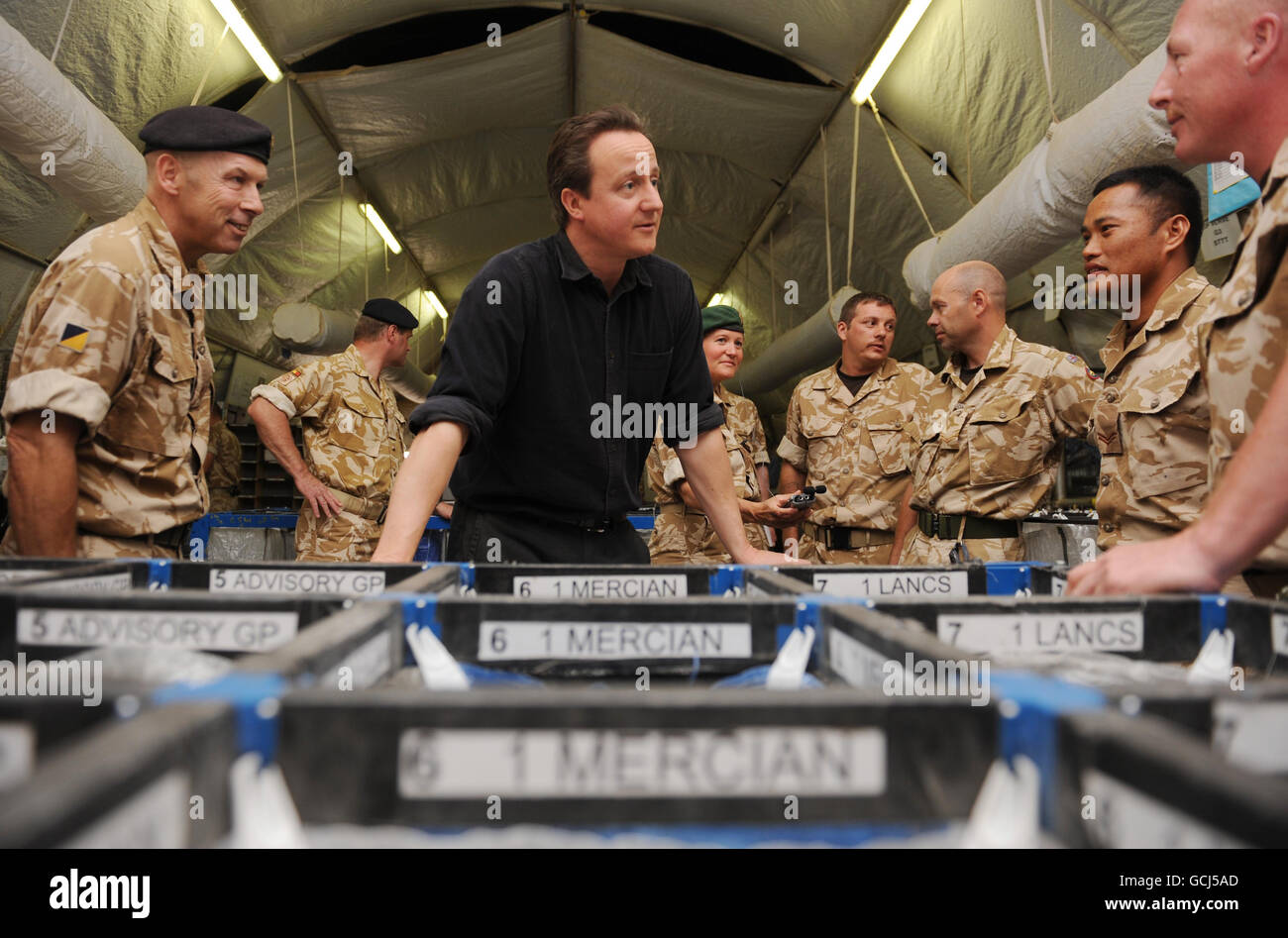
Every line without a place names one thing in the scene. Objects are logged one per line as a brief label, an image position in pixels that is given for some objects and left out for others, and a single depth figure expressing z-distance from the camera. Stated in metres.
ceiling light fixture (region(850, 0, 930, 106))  3.67
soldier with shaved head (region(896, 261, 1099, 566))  2.72
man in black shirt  1.55
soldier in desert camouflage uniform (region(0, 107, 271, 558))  1.46
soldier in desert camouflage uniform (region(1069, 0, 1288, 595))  0.83
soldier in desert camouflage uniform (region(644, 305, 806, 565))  3.86
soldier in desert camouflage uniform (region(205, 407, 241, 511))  6.95
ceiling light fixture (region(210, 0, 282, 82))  3.73
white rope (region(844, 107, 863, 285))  4.51
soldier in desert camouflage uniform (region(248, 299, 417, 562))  3.66
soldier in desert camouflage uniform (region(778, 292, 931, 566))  3.72
